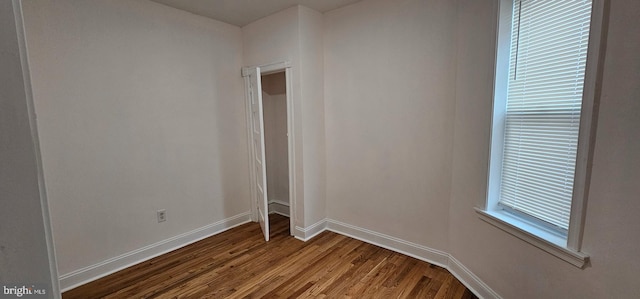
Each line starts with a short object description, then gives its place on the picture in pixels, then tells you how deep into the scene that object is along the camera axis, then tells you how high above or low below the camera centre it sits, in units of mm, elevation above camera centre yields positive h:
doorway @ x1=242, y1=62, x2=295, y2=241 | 2979 -304
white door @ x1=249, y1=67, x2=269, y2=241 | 2916 -319
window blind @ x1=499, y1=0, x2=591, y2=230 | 1466 +51
